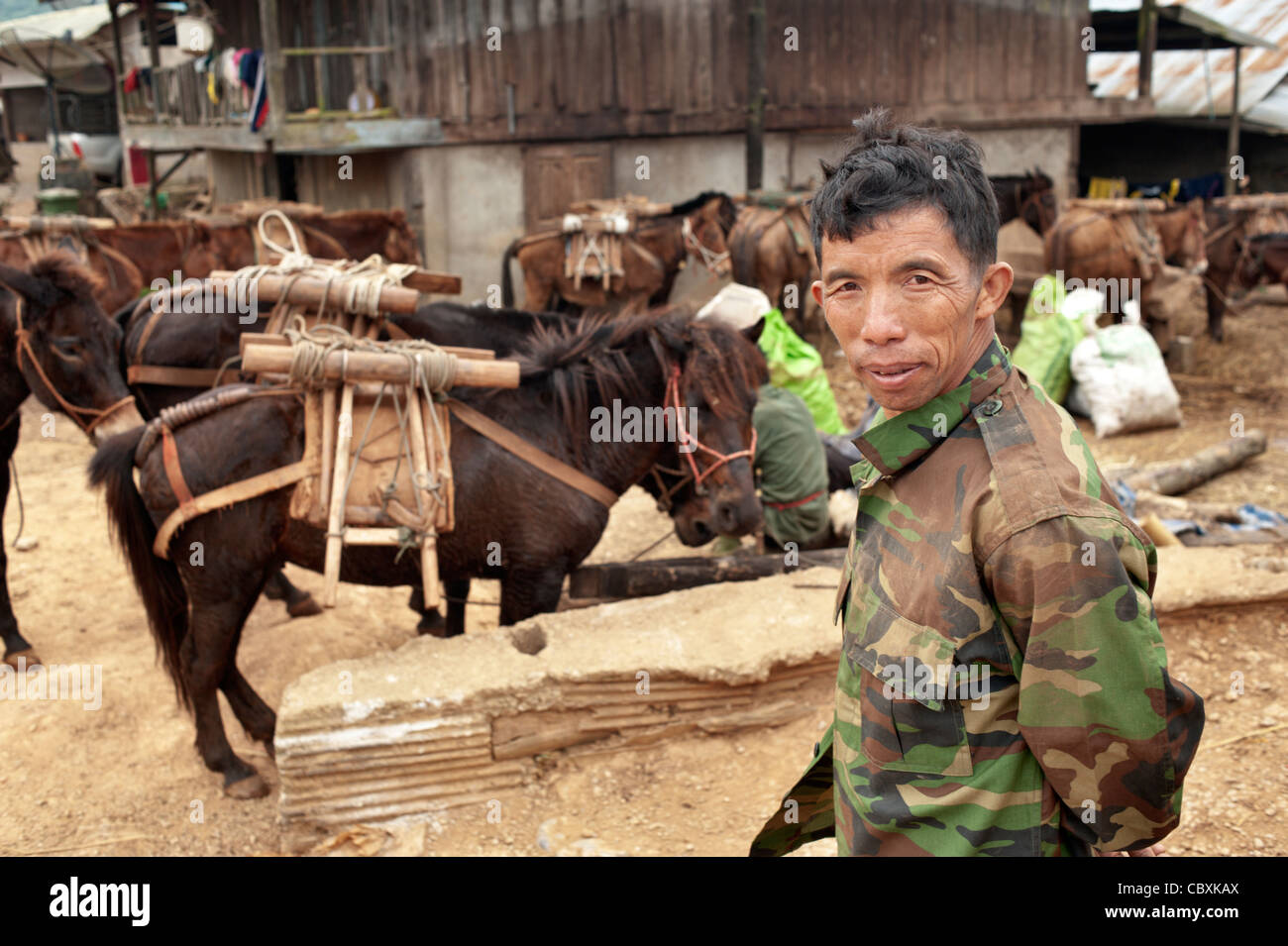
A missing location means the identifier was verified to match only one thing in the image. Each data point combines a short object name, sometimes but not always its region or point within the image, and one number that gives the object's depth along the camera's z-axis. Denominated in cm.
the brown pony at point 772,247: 1126
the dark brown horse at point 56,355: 484
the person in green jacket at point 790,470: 526
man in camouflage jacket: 131
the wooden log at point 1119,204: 1120
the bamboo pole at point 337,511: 348
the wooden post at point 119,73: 1605
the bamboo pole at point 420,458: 363
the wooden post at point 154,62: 1430
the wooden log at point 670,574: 469
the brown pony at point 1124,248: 1106
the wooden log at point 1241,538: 476
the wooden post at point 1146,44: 1260
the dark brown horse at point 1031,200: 1222
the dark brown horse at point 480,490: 369
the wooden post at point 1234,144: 1303
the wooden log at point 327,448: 357
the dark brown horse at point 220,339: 543
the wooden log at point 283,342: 369
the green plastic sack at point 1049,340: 845
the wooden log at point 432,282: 553
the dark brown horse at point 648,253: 1156
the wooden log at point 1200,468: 619
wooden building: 1289
